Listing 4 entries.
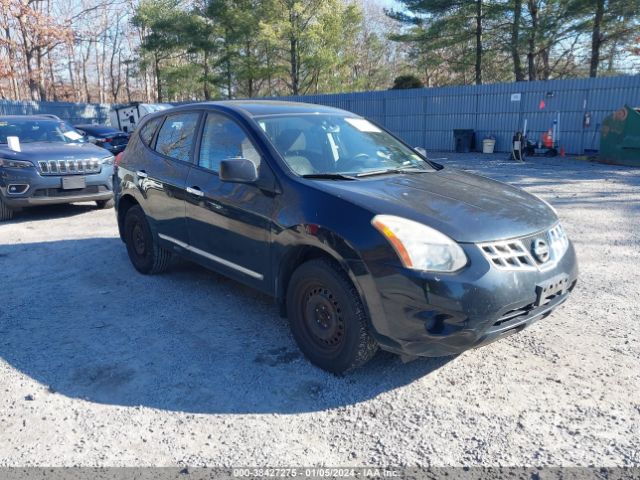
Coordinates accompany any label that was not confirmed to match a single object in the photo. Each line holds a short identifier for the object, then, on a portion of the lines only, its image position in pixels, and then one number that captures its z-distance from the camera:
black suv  2.81
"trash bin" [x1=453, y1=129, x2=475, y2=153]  19.17
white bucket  18.45
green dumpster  13.09
